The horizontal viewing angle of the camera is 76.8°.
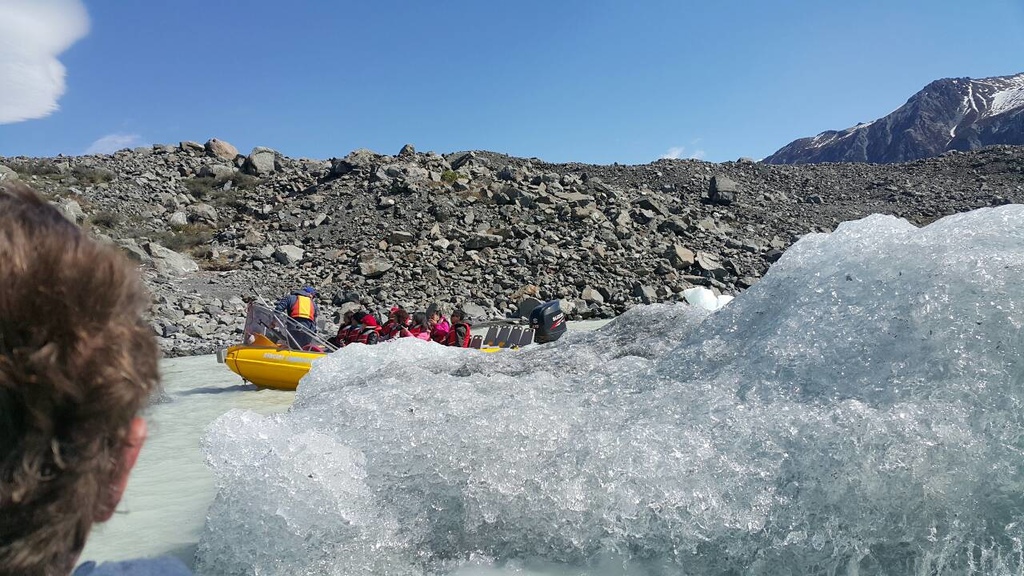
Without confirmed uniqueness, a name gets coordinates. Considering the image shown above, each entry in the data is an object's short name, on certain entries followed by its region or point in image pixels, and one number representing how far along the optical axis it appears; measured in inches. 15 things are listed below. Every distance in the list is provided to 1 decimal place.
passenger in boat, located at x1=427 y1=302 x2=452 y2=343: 313.6
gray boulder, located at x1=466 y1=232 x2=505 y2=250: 675.4
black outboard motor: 354.6
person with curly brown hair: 19.8
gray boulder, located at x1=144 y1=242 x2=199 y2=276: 606.4
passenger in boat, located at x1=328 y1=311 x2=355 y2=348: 317.4
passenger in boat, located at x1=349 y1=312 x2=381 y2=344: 303.6
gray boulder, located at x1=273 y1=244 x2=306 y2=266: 661.9
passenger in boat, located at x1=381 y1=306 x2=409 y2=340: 313.7
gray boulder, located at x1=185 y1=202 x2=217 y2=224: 817.5
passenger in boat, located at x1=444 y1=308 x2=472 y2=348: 309.0
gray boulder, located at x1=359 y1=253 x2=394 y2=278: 616.4
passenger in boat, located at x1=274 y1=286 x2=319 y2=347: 302.8
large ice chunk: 82.5
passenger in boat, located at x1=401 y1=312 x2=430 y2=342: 306.2
